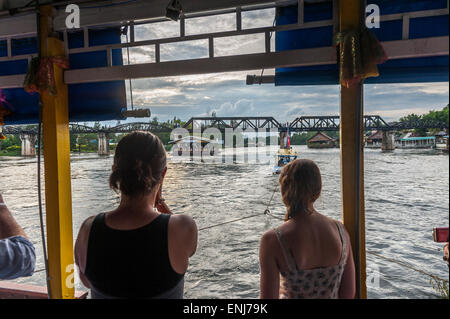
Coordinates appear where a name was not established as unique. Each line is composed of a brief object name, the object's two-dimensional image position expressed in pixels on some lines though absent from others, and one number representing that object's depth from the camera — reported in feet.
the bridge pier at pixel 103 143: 155.56
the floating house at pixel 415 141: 255.64
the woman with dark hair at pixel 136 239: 2.97
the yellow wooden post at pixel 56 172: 7.45
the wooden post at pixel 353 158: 5.78
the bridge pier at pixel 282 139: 115.23
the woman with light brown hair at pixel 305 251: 3.62
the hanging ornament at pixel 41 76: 6.91
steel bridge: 165.58
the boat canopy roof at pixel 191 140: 216.95
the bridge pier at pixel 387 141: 220.64
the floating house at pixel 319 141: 236.92
